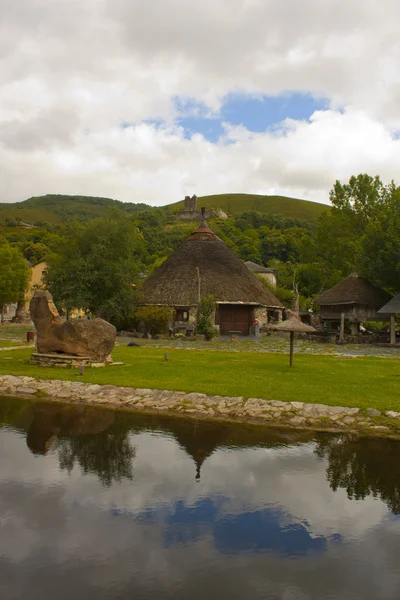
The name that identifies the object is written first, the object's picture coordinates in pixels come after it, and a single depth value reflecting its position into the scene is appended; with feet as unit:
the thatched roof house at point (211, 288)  136.36
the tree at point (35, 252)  270.14
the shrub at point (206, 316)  115.44
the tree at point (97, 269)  124.88
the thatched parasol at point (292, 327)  60.03
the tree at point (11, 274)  162.09
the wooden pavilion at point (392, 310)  115.75
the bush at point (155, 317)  122.11
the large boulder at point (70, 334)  61.00
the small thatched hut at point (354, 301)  133.49
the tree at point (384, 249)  126.00
